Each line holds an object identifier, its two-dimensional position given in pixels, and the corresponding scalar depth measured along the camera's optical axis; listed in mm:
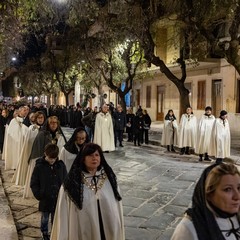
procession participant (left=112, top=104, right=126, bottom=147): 12907
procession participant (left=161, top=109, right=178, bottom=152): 11912
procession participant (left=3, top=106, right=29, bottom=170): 8204
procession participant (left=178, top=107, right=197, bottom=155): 11135
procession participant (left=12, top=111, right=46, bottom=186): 6118
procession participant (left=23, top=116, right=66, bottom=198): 5174
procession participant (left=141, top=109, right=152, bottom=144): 13467
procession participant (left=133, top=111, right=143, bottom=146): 13389
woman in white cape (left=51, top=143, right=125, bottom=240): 2914
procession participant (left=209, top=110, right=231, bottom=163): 9261
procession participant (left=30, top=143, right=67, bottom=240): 4002
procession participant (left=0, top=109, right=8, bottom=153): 10570
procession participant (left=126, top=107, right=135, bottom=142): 14273
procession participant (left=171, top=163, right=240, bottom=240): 1690
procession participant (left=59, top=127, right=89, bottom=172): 4214
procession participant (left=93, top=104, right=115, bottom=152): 11789
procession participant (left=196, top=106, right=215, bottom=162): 9865
